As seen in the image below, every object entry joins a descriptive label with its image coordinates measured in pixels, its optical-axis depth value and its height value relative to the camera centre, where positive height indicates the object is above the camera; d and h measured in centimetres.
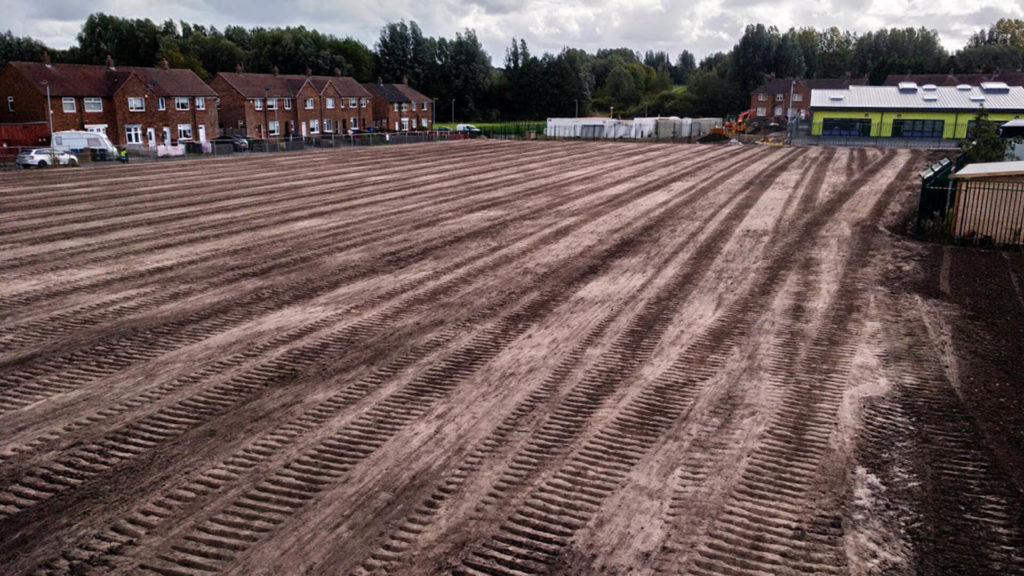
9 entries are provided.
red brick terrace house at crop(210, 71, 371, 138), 7106 +317
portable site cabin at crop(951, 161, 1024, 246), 1814 -141
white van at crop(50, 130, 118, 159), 4494 -51
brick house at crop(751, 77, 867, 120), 10544 +683
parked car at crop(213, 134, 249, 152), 4956 -59
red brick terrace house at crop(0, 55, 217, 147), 5550 +252
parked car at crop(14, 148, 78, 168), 3791 -130
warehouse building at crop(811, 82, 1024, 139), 6412 +306
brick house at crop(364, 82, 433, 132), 8912 +353
